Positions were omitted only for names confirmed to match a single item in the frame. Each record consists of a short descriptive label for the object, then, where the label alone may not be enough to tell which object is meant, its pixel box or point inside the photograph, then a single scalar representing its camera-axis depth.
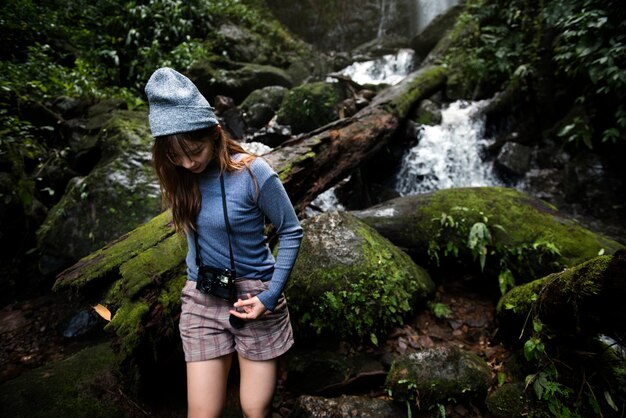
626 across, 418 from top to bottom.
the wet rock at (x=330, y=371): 3.09
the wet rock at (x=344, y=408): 2.57
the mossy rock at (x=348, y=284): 3.40
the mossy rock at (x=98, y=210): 4.88
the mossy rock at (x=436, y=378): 2.68
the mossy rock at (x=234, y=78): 10.70
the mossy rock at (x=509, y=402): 2.51
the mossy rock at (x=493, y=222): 3.89
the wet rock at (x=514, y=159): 7.02
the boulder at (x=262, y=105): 10.03
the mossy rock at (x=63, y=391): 2.77
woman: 1.80
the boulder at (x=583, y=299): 1.88
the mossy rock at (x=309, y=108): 9.48
